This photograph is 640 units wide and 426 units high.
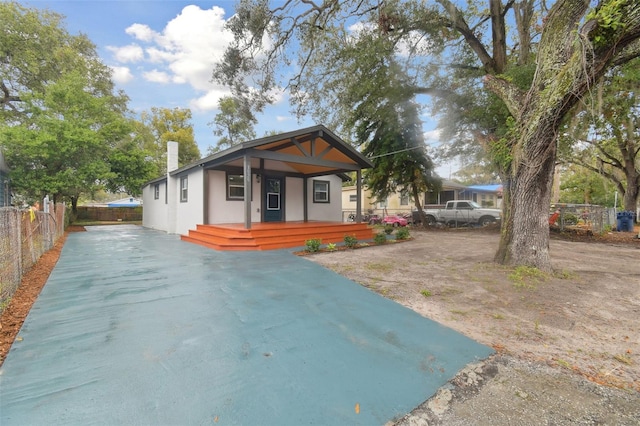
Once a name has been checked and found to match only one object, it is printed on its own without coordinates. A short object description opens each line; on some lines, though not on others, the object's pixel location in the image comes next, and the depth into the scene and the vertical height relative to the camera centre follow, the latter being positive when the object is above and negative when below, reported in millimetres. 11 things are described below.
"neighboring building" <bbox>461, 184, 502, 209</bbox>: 21641 +851
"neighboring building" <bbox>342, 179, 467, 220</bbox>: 21119 +434
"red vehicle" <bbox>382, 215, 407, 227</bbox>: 16647 -857
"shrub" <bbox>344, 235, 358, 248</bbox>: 8261 -1022
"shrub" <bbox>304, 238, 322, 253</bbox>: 7525 -1057
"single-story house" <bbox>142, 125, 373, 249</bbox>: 8664 +656
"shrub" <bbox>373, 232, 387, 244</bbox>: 9156 -1069
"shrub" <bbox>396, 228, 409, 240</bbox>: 10102 -1030
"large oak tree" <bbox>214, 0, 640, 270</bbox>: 3830 +4257
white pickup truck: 15234 -470
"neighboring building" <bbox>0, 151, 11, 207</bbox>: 13001 +1076
